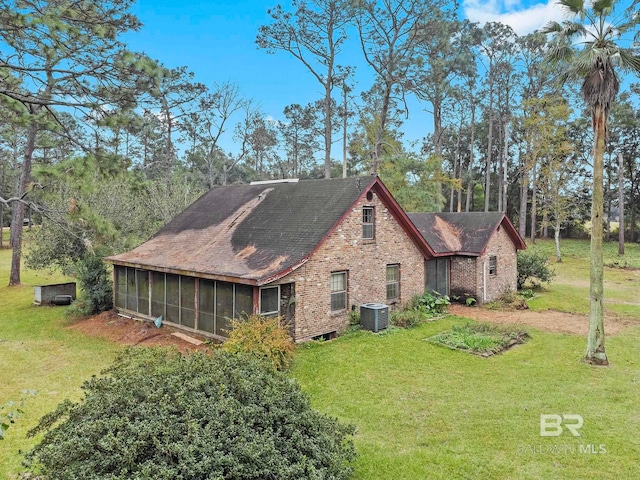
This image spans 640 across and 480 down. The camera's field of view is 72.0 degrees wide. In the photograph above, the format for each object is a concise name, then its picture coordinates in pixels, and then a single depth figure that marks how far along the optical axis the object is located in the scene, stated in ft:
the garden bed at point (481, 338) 41.01
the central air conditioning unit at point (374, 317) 46.68
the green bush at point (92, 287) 57.26
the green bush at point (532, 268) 76.79
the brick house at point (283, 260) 42.42
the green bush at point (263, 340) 34.58
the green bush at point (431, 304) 56.85
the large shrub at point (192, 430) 15.24
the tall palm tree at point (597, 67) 34.65
